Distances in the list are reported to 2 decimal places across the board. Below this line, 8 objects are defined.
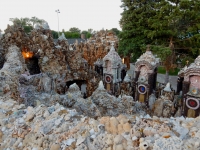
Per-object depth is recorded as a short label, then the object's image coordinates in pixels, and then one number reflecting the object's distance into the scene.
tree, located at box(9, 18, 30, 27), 39.04
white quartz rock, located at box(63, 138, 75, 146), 2.92
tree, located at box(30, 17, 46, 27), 43.16
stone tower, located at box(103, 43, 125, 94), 12.92
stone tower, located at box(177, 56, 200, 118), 9.22
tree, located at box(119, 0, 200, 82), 13.62
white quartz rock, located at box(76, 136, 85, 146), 2.85
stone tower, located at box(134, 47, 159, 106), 11.23
